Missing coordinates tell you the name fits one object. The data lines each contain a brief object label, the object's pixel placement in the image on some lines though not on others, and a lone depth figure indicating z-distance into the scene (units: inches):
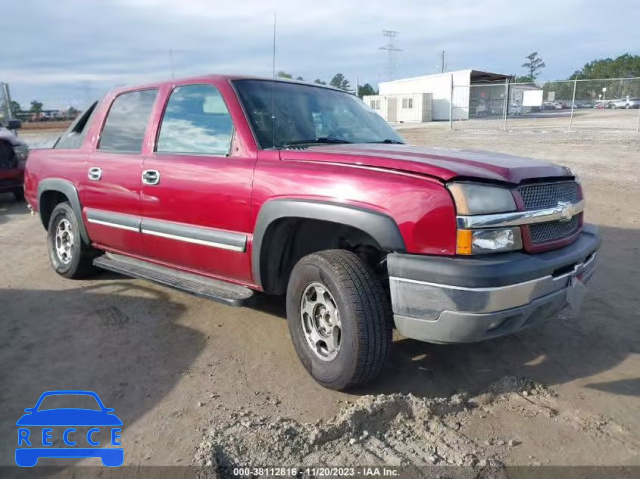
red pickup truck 104.7
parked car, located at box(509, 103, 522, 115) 1492.1
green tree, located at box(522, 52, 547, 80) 4758.9
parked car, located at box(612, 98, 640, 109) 1218.5
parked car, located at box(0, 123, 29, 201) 366.9
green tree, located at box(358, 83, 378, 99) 2372.0
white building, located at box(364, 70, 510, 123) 1514.0
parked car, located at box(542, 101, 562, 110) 1517.2
